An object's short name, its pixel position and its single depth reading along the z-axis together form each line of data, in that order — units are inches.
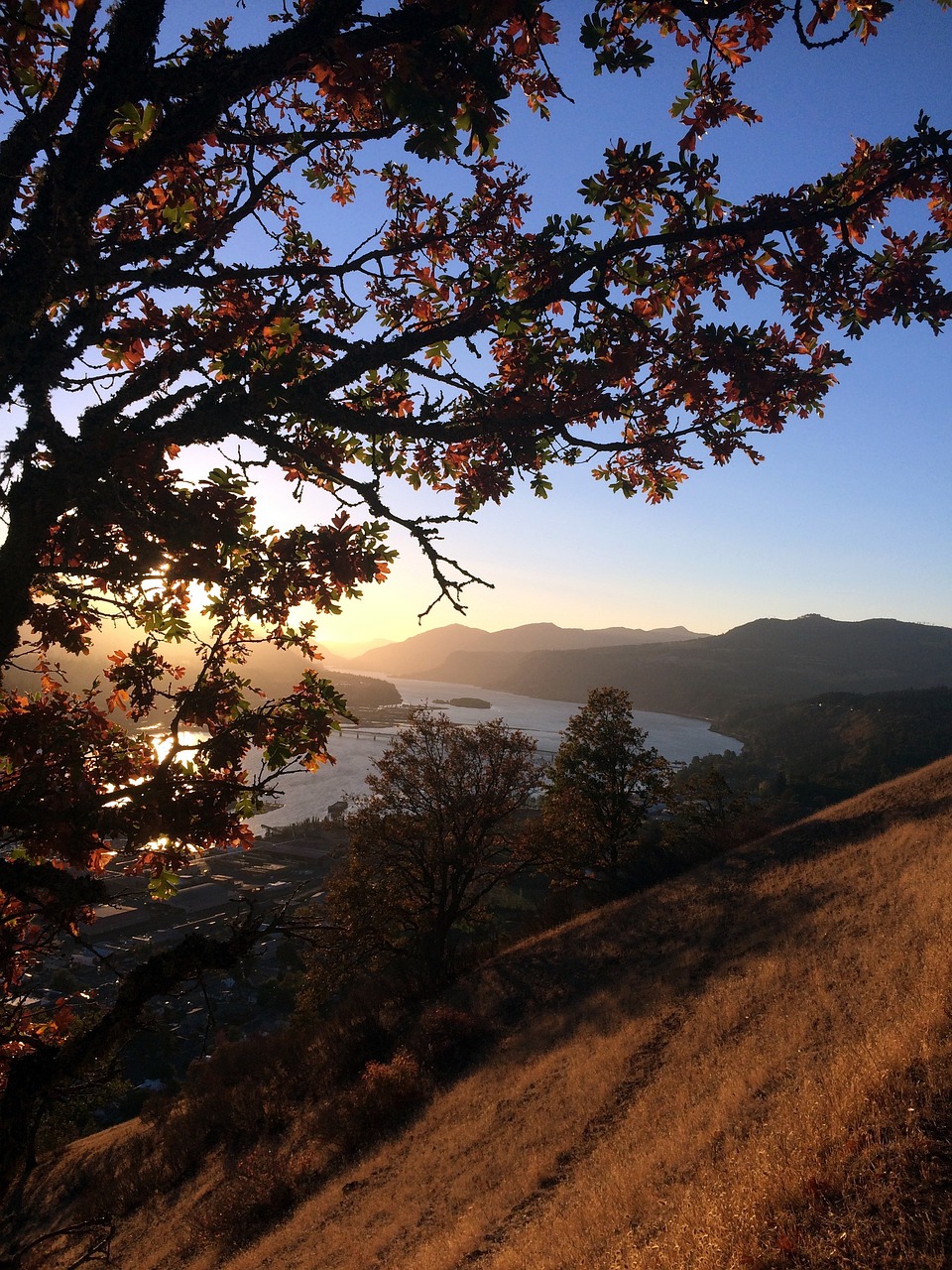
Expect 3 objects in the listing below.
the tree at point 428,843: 904.3
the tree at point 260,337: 137.7
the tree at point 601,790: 1131.9
